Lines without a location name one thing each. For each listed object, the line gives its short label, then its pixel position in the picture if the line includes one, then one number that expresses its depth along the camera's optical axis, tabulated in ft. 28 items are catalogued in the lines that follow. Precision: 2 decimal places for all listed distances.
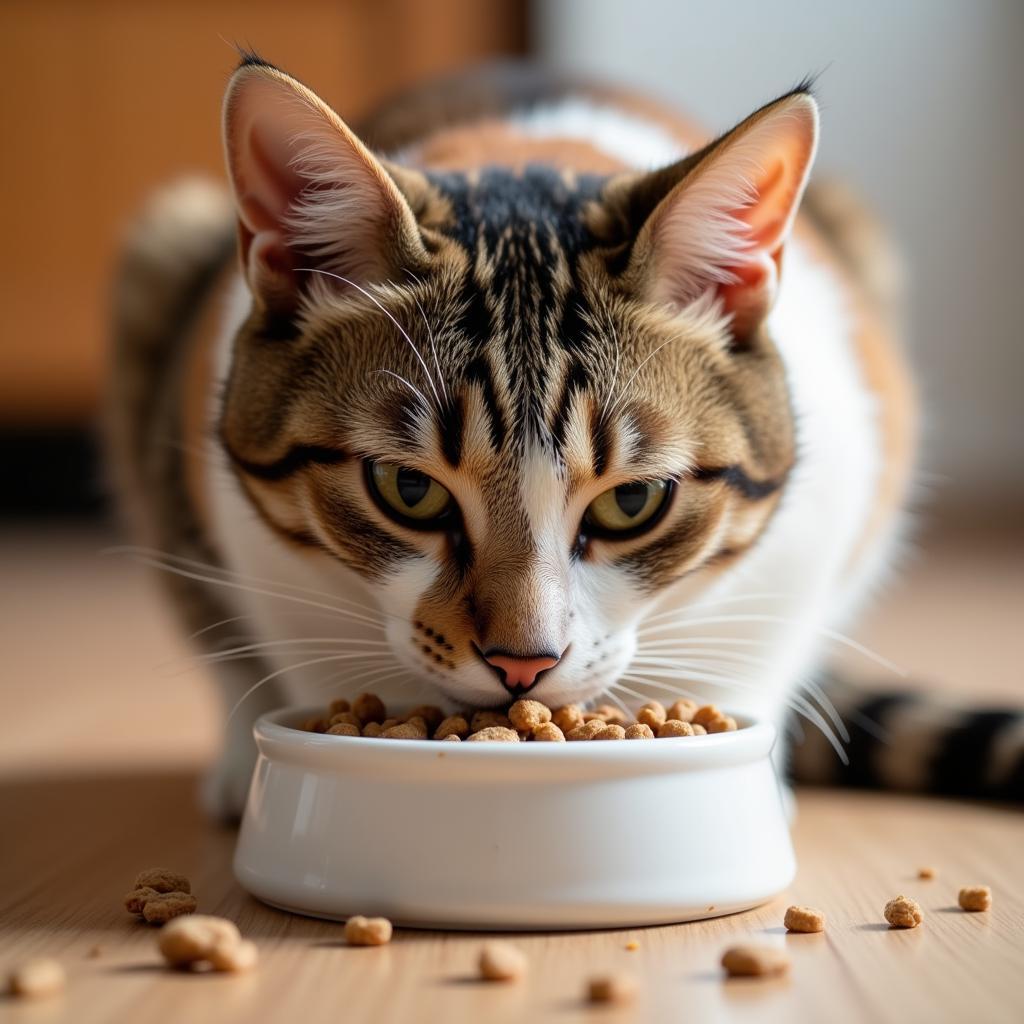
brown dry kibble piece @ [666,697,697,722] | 1.56
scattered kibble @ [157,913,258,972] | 1.30
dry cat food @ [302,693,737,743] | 1.45
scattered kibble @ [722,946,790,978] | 1.30
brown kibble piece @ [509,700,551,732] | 1.45
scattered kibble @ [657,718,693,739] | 1.47
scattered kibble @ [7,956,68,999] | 1.25
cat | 1.47
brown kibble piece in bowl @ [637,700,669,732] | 1.52
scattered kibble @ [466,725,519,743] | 1.41
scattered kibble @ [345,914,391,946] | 1.35
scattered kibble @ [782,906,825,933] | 1.41
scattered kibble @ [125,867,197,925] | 1.43
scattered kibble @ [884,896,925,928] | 1.42
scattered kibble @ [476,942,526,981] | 1.28
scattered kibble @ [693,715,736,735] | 1.53
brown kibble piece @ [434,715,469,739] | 1.46
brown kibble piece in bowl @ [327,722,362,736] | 1.46
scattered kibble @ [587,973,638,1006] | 1.24
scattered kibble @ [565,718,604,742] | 1.45
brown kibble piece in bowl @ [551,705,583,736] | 1.47
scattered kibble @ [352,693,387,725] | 1.53
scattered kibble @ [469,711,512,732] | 1.46
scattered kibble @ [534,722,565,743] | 1.43
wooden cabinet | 5.16
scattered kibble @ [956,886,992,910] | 1.47
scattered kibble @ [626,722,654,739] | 1.45
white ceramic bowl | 1.36
